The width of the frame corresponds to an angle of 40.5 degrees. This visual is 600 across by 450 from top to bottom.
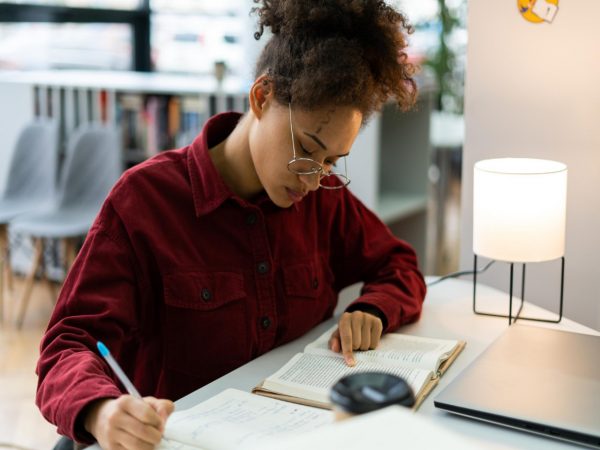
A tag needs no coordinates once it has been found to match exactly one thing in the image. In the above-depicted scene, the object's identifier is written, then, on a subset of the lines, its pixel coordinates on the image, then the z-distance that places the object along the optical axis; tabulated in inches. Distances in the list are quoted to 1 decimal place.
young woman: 50.6
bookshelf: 135.3
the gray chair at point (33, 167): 162.4
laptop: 43.4
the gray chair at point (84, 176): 153.4
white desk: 43.9
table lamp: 60.0
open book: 49.1
